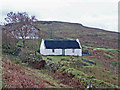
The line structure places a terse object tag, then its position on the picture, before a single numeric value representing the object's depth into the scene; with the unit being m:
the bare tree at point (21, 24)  40.20
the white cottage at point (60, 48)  37.19
